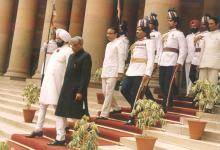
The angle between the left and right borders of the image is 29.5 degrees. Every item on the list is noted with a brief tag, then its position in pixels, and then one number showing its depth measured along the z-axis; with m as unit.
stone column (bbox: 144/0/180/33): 12.35
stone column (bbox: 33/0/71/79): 21.12
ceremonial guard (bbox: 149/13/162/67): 9.96
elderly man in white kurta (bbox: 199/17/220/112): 9.09
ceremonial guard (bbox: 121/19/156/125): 9.38
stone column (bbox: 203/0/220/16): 17.80
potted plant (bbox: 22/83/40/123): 11.07
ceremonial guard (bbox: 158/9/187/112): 9.50
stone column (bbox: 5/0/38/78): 21.83
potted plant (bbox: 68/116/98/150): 6.10
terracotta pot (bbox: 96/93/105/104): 12.43
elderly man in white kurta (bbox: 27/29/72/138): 8.26
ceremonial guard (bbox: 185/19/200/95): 11.42
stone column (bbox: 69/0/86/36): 21.22
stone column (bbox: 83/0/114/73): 15.49
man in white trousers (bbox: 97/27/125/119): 9.96
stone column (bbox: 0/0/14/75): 23.86
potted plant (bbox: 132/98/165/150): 7.35
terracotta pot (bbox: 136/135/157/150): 6.98
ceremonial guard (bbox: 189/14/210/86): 10.87
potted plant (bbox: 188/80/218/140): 7.61
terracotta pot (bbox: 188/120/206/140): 7.60
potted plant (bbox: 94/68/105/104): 12.43
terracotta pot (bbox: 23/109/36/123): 11.07
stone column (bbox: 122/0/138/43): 21.16
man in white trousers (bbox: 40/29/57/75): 15.30
